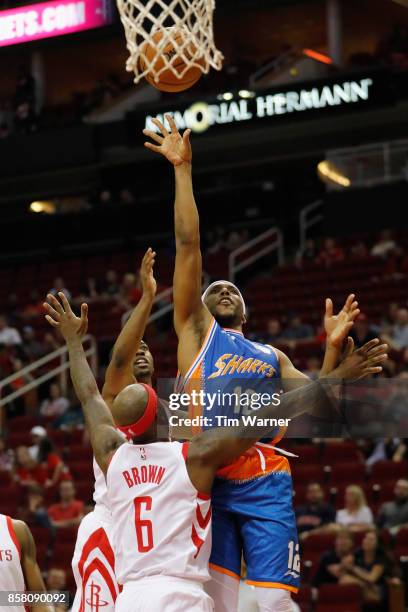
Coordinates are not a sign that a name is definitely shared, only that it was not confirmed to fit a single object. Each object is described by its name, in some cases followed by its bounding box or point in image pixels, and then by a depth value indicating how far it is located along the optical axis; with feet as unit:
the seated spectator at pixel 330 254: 62.90
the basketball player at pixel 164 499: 18.11
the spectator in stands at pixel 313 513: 39.83
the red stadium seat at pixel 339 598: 35.01
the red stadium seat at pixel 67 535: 44.09
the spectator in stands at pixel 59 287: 72.36
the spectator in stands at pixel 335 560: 36.44
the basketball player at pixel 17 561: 20.92
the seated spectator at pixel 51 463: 48.73
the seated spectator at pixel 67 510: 45.24
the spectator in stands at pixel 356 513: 38.78
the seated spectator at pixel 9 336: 64.44
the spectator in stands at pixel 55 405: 57.47
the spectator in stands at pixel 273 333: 54.72
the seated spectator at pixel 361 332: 46.93
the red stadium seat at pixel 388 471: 42.24
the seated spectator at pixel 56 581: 37.50
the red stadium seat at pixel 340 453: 45.11
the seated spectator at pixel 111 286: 69.54
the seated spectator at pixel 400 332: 49.93
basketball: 22.43
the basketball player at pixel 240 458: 19.44
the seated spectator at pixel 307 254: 66.30
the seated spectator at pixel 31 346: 63.05
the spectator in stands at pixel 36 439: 52.75
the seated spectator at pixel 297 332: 54.29
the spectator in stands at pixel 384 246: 61.98
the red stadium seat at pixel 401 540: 37.47
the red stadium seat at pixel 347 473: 43.11
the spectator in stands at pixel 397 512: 38.60
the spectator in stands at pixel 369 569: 34.91
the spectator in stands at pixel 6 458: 52.95
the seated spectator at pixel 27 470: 50.08
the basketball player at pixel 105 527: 21.62
